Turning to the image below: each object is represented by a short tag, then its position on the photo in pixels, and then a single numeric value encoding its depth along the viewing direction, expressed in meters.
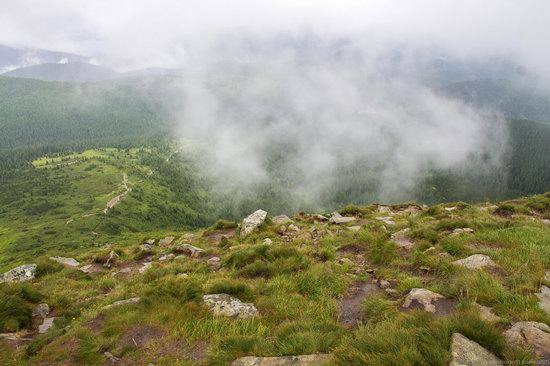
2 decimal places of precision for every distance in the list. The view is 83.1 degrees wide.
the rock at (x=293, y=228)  22.20
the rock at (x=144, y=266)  18.53
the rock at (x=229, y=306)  8.76
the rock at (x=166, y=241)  27.38
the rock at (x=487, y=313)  6.88
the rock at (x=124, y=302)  9.98
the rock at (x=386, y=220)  20.53
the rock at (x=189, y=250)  19.49
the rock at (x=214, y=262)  15.49
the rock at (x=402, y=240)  14.39
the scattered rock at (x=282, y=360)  6.18
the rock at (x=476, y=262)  10.48
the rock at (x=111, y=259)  21.01
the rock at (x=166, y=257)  19.90
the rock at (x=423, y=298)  8.41
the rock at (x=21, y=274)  18.36
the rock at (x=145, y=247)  23.36
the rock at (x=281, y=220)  25.19
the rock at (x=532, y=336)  5.61
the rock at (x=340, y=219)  24.40
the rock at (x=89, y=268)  19.98
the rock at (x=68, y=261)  21.70
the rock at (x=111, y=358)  7.26
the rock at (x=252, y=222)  22.88
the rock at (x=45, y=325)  10.49
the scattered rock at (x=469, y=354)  5.12
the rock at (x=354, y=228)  19.80
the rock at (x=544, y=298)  7.26
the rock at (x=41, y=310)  12.05
